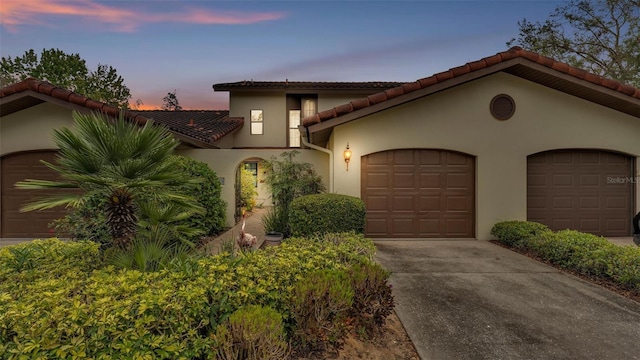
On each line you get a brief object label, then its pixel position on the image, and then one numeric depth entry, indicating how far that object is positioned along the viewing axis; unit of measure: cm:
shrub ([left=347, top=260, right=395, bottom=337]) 317
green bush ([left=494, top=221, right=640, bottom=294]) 479
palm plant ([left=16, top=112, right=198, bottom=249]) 326
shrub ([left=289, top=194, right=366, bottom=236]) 643
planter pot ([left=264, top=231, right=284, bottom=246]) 731
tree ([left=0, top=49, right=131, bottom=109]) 1898
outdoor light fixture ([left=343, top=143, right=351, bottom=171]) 816
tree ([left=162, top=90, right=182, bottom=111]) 3734
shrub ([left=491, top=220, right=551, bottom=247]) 710
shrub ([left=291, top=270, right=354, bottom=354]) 276
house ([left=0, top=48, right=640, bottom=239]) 824
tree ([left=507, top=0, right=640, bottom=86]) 1692
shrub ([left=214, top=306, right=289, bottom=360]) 227
